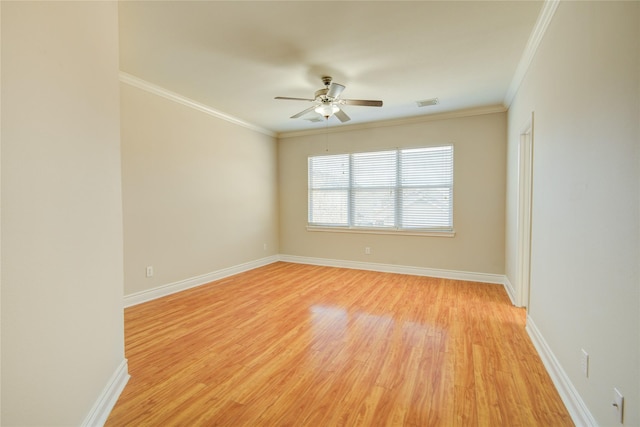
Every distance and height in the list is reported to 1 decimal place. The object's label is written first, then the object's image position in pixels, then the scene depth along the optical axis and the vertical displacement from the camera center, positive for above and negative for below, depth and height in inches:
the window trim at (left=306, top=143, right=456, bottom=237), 185.2 -16.7
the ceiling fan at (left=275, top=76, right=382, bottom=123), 119.5 +47.5
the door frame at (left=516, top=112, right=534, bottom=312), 123.7 -2.3
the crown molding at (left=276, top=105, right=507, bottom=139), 172.6 +58.2
